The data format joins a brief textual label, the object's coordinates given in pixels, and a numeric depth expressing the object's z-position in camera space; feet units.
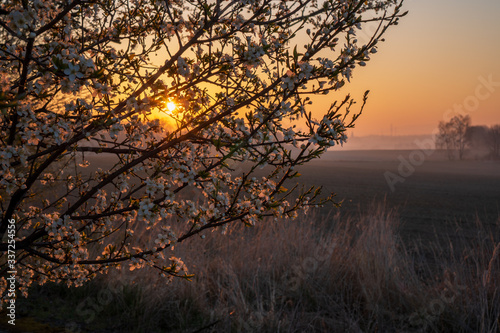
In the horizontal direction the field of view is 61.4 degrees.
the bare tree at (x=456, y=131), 284.20
